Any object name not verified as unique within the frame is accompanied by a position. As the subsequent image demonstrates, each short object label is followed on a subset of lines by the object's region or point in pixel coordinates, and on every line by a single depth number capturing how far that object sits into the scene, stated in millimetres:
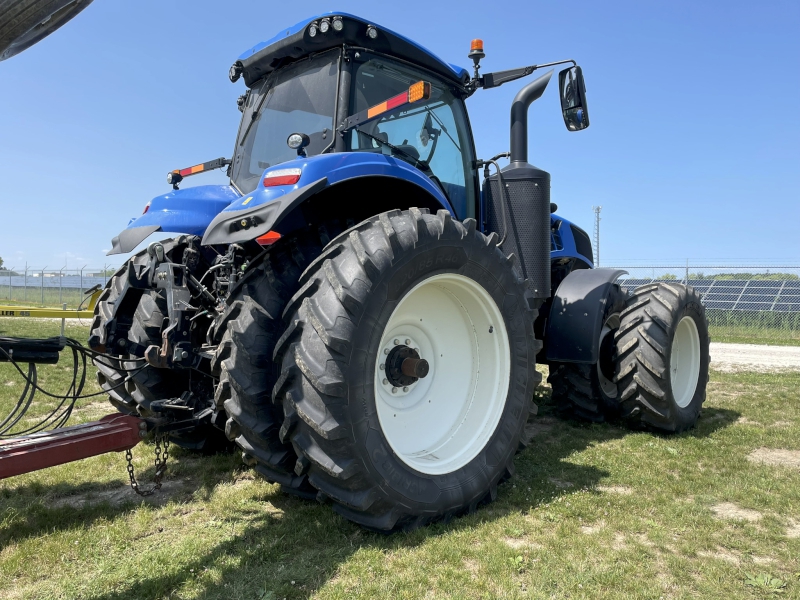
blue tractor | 2576
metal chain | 3096
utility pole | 36394
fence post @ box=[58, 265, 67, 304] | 27984
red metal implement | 2458
